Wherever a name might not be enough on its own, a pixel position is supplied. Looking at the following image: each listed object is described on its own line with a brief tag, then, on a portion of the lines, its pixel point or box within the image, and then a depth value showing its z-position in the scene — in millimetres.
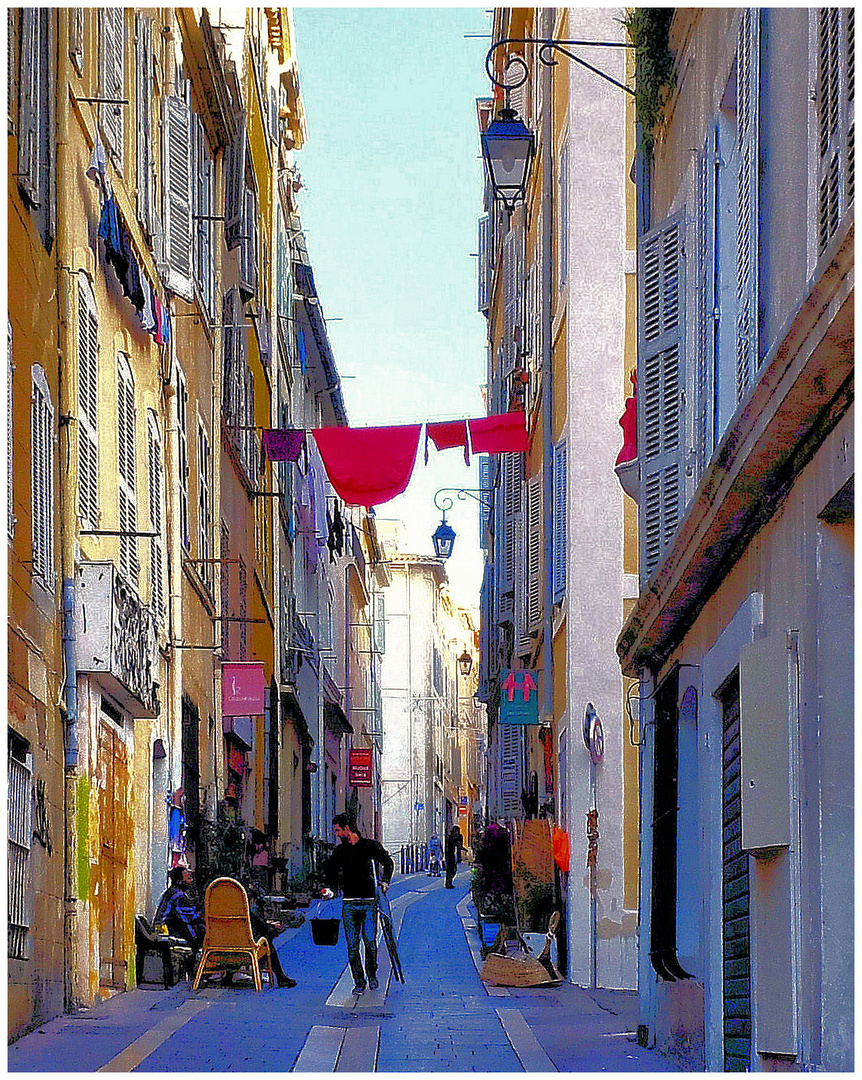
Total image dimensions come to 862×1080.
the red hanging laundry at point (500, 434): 25386
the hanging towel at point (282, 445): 30719
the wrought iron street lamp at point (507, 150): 20047
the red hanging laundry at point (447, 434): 24578
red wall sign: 64125
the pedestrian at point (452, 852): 48438
